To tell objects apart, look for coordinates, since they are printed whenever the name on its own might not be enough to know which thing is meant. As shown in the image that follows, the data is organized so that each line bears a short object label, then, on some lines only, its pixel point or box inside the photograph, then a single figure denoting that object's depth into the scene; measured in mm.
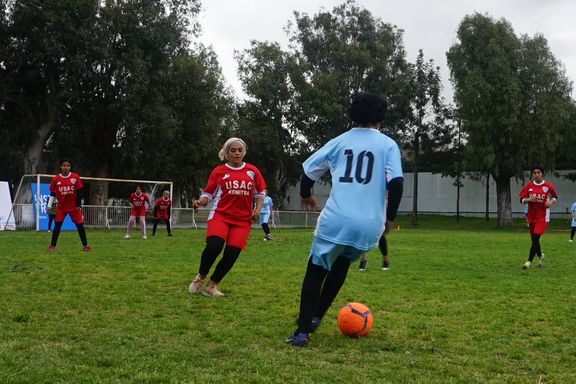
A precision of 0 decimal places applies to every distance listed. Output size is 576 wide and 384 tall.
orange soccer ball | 5266
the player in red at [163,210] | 24297
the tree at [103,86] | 30688
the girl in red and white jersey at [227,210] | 7496
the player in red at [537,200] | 11602
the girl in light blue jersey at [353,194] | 4898
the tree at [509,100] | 40906
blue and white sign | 27031
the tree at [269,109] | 49375
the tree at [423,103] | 50875
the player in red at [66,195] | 13234
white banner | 26562
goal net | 27125
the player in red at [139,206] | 21797
